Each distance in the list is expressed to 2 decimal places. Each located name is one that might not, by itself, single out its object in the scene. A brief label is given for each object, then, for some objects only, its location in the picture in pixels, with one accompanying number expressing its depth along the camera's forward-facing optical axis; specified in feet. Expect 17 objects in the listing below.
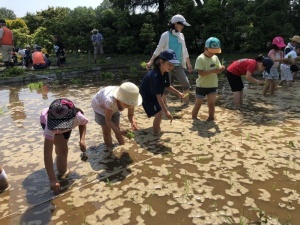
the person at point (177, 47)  15.82
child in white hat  8.96
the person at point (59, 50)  35.92
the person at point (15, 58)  38.33
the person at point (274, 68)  18.72
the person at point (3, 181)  8.40
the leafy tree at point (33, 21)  80.46
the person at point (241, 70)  15.17
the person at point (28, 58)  36.12
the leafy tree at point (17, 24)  78.00
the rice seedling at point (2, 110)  16.19
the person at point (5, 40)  28.94
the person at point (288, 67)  20.17
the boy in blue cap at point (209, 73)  13.52
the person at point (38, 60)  33.28
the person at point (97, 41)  42.81
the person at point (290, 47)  21.53
